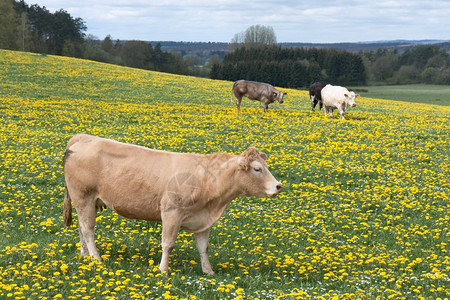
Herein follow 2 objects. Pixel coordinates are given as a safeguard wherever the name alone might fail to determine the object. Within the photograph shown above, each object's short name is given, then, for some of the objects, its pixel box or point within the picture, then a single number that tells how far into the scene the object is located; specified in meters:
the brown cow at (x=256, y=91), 32.09
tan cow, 7.60
